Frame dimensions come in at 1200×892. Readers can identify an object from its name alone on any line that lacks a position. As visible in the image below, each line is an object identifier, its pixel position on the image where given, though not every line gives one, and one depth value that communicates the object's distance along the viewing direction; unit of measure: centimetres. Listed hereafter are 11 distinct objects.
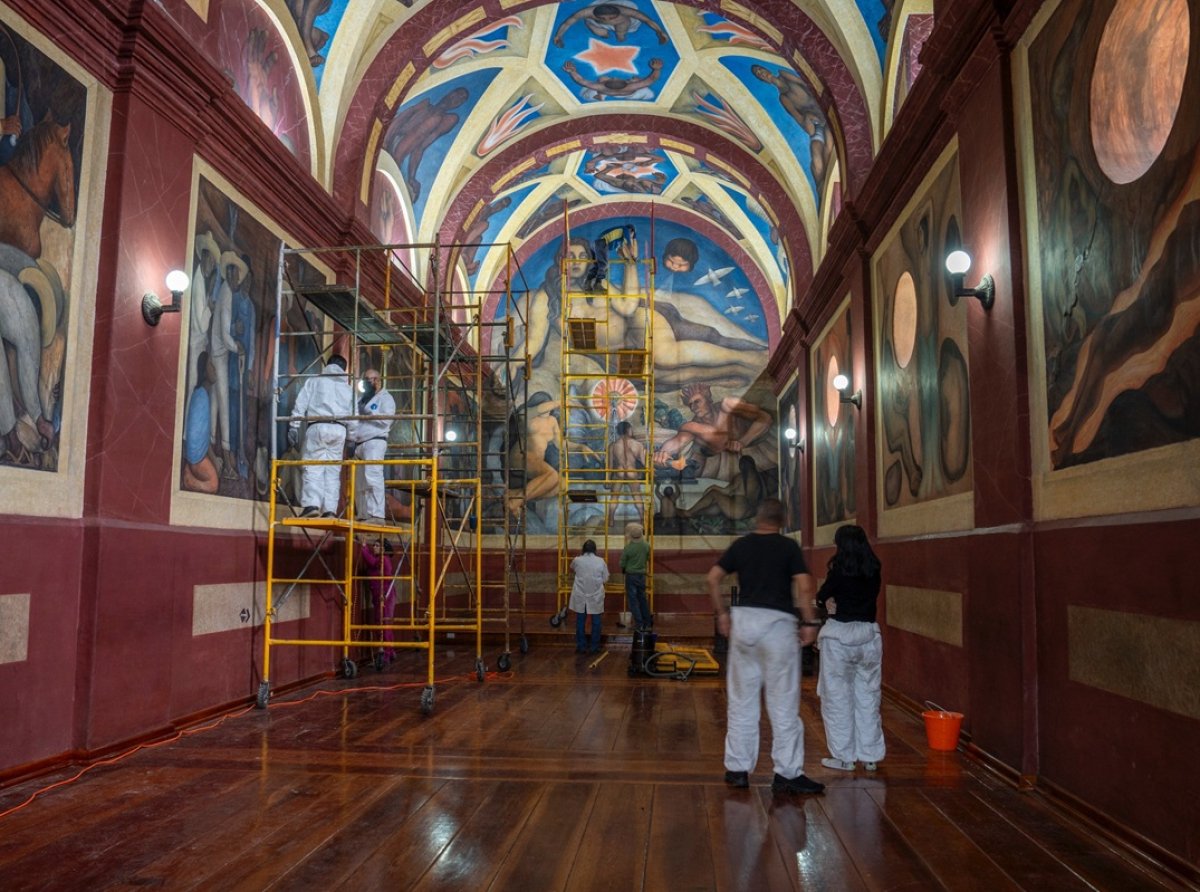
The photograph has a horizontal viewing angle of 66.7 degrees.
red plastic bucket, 654
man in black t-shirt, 528
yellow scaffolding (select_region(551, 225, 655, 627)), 1830
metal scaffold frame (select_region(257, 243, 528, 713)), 840
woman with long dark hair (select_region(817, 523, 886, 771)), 582
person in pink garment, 1051
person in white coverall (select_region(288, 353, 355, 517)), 886
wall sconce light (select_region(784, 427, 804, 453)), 1578
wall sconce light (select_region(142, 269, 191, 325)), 662
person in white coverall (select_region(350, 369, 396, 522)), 950
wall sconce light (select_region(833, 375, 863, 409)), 1089
